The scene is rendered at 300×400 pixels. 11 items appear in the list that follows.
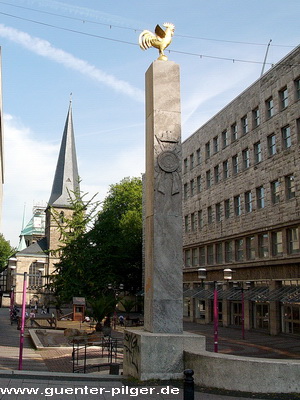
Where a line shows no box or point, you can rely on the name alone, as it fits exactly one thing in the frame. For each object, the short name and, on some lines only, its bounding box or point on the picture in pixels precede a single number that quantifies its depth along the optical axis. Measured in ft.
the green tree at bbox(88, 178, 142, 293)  161.89
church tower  306.16
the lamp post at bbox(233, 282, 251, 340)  104.28
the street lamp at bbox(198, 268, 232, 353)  52.84
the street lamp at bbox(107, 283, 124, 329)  158.87
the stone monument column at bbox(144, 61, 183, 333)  39.47
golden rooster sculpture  43.98
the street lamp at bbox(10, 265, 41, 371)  44.42
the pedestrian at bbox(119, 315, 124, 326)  132.25
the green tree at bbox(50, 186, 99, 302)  153.38
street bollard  23.25
